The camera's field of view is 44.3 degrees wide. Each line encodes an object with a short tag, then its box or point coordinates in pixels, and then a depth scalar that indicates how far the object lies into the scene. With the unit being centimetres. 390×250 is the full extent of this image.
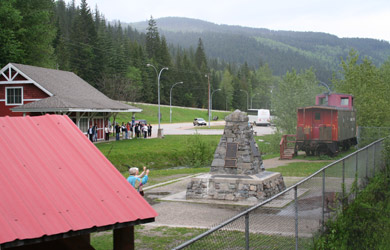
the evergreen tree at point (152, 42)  12075
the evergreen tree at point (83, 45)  8844
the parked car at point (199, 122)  7962
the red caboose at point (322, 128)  3141
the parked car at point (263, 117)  8025
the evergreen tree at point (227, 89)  12925
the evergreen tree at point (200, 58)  13979
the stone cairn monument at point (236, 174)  1697
